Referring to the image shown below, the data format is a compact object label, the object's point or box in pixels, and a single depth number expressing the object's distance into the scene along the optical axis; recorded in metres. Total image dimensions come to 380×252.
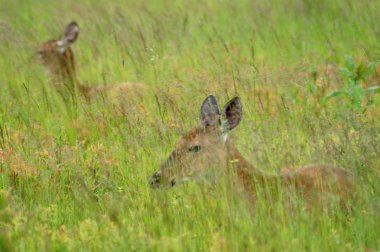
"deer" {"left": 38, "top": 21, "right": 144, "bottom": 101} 21.58
